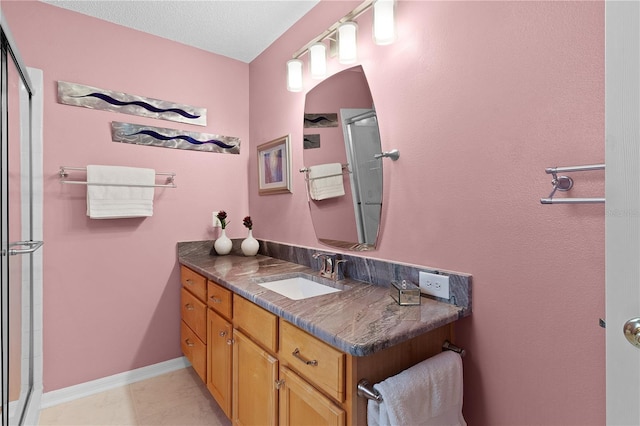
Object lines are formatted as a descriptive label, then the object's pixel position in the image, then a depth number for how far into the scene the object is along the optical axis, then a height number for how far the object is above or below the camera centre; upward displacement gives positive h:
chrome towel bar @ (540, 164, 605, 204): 0.84 +0.09
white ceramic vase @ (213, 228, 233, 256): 2.41 -0.25
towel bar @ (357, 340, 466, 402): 0.91 -0.52
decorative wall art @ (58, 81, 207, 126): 1.98 +0.75
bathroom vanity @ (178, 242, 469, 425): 0.95 -0.48
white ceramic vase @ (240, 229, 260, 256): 2.40 -0.26
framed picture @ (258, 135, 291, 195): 2.23 +0.34
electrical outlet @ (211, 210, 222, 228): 2.50 -0.06
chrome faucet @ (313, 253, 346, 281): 1.66 -0.29
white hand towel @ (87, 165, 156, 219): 1.97 +0.14
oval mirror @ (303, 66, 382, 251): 1.57 +0.28
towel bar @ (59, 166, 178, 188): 1.93 +0.23
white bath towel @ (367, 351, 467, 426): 0.90 -0.57
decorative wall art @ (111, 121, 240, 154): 2.15 +0.55
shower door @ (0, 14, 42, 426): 1.44 -0.11
